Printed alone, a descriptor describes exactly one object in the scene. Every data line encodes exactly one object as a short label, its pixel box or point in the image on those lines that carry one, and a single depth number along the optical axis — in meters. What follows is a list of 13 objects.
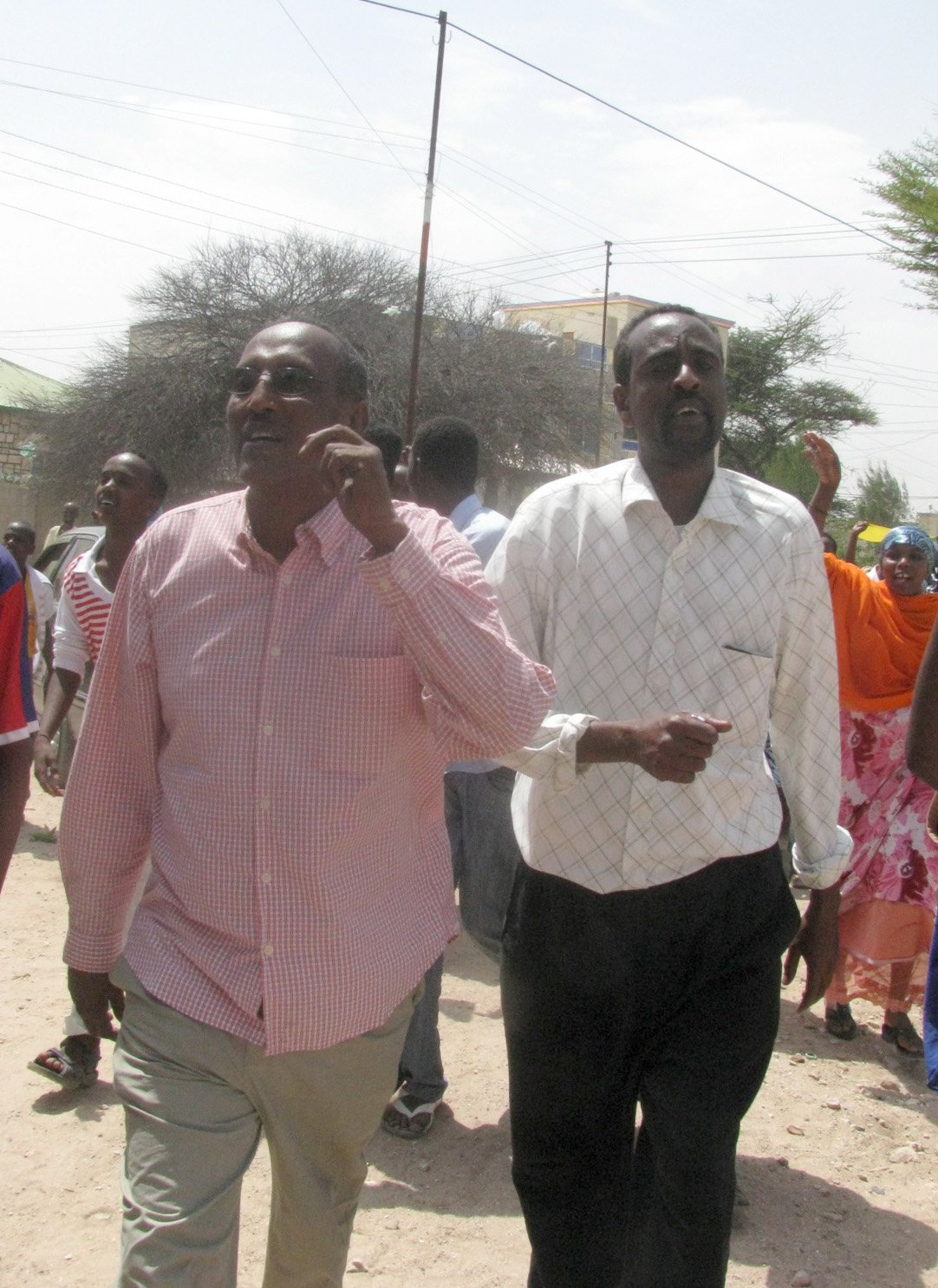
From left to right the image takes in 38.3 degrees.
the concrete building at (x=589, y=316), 46.59
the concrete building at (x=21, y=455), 28.91
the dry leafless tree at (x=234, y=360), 26.98
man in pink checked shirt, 2.11
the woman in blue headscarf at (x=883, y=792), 5.43
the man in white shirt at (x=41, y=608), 7.17
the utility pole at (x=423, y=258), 17.88
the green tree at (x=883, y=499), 47.34
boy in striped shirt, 4.39
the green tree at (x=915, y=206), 15.23
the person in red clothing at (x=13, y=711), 2.99
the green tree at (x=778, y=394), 47.09
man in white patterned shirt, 2.61
